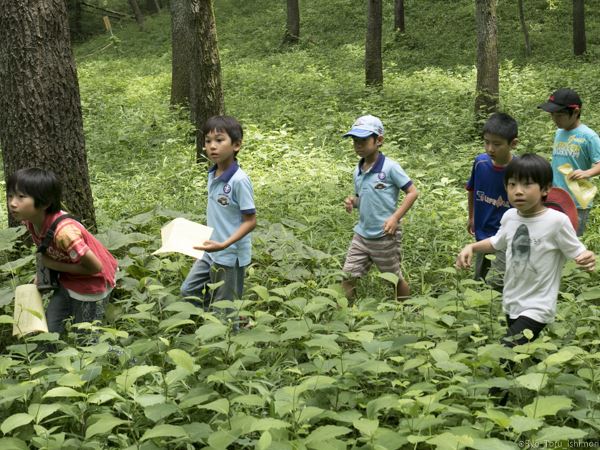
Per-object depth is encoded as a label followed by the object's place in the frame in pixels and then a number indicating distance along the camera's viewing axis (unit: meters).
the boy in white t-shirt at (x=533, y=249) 3.65
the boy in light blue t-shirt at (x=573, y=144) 5.45
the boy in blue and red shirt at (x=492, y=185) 4.79
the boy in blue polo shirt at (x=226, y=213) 4.49
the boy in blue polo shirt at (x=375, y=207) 5.08
